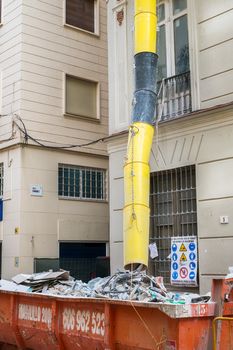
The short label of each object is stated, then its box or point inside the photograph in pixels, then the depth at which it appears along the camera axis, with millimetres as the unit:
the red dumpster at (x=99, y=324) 5375
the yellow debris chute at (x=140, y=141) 8969
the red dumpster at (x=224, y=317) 5250
